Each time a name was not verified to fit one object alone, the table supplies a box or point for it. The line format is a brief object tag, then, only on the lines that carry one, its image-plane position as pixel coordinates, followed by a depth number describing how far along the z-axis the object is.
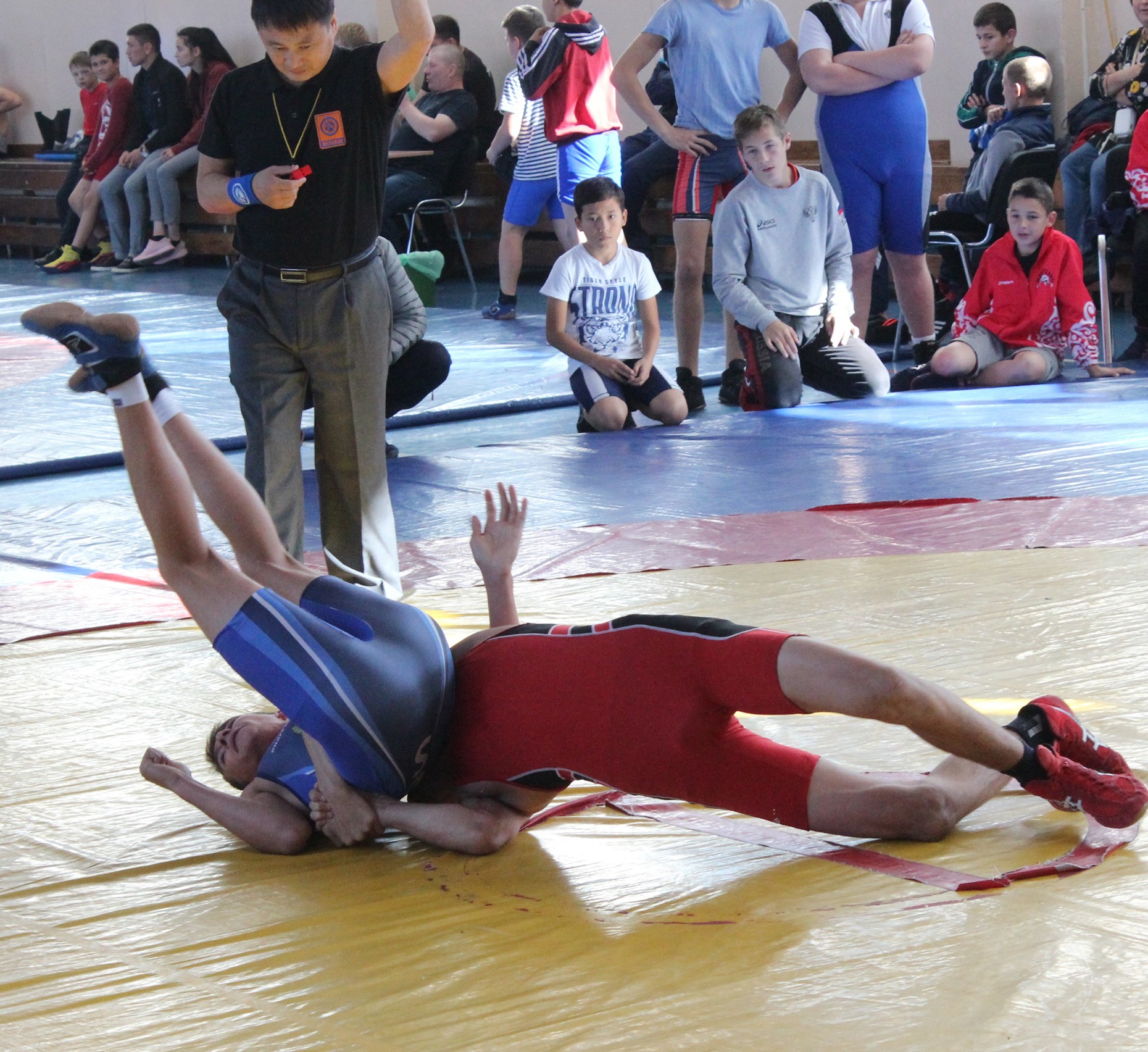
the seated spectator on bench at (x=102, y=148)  22.91
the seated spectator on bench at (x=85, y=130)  23.47
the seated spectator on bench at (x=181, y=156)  22.00
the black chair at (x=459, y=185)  17.66
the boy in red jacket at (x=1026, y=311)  10.87
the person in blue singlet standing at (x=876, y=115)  11.08
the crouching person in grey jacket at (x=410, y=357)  9.05
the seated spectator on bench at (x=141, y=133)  22.00
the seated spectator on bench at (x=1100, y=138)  12.83
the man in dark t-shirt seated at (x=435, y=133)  17.23
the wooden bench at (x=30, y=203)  25.59
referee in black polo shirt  6.32
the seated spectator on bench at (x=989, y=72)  14.24
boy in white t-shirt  10.09
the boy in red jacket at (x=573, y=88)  13.36
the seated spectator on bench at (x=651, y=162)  16.81
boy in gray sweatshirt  10.45
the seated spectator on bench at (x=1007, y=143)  13.32
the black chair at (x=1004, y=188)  12.95
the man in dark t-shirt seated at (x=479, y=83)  17.88
